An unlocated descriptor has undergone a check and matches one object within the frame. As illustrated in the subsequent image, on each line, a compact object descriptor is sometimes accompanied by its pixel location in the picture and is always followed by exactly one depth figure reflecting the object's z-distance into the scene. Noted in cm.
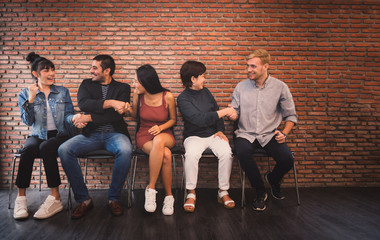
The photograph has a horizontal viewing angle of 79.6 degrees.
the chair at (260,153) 267
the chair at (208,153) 265
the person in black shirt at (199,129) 251
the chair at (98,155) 254
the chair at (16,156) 255
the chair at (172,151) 265
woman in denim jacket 238
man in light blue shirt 257
